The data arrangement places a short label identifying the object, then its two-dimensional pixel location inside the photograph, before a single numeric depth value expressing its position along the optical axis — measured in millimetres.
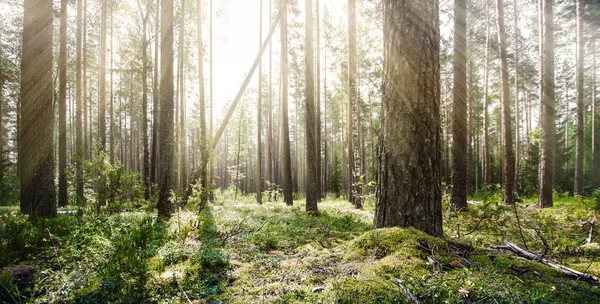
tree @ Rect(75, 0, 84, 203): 13180
